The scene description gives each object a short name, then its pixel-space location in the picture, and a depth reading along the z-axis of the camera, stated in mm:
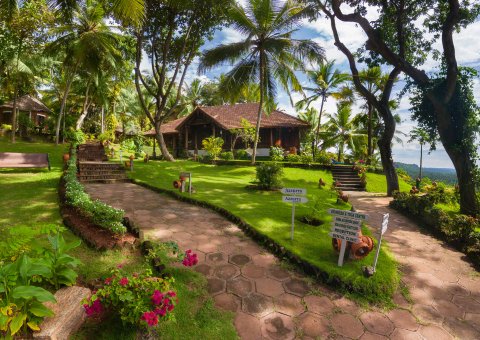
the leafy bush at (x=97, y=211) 4992
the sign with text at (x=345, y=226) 4477
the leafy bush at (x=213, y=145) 20188
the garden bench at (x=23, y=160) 10648
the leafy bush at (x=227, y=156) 20297
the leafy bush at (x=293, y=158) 19438
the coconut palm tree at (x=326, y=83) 23719
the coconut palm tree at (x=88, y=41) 16517
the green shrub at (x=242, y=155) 22062
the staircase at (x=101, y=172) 11359
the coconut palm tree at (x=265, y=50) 14945
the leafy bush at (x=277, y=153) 20053
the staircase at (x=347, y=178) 15325
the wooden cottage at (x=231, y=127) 24109
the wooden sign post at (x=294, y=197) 5495
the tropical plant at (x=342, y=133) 28953
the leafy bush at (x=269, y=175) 10992
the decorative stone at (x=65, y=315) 2484
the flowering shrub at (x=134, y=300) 2744
